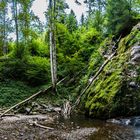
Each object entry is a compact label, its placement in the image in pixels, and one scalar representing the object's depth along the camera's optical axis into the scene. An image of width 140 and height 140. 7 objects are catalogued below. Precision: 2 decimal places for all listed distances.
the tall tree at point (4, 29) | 17.02
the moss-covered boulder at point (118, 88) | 7.78
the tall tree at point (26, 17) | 11.60
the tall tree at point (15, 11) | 15.84
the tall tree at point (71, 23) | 20.30
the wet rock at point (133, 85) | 8.08
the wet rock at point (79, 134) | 5.42
